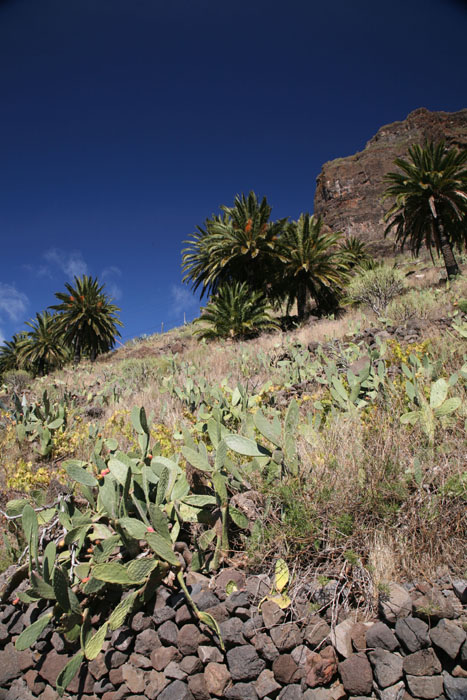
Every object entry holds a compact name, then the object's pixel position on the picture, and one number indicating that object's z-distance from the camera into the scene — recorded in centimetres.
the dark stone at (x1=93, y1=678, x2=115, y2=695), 145
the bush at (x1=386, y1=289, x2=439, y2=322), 825
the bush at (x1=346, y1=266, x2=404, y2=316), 1364
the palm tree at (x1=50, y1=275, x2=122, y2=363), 2380
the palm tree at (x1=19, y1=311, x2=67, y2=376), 2741
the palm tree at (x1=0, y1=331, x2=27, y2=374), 3192
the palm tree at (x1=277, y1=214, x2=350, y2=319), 1652
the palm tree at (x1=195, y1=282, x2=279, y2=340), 1477
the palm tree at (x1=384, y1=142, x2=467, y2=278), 1510
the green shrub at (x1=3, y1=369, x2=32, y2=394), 883
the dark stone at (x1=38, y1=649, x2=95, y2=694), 147
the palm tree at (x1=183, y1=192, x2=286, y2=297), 1698
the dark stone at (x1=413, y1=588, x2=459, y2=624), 128
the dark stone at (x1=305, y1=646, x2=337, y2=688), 128
